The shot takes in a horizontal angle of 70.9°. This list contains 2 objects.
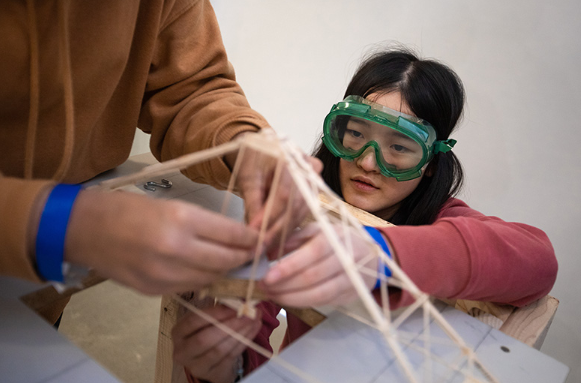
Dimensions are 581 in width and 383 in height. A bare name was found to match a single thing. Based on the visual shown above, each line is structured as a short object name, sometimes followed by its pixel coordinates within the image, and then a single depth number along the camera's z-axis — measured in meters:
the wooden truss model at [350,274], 0.44
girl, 0.55
